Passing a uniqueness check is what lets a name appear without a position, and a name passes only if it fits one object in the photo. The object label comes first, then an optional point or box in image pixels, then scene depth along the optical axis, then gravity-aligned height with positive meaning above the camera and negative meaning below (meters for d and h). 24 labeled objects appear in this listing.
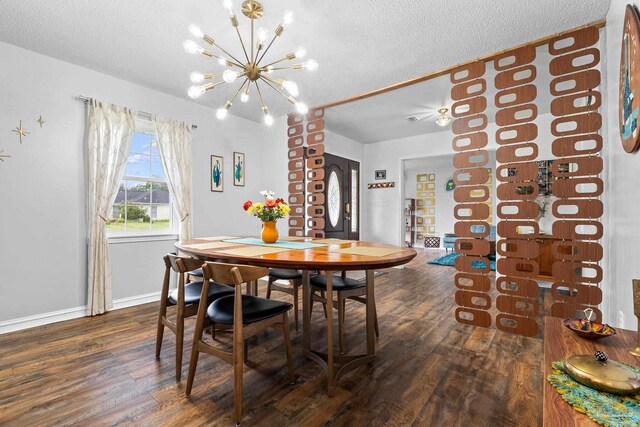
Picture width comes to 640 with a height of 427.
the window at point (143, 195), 3.49 +0.23
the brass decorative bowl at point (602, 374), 0.70 -0.40
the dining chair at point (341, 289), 2.22 -0.58
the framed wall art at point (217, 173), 4.24 +0.58
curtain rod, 3.10 +1.18
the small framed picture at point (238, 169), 4.51 +0.68
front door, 5.74 +0.32
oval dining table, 1.70 -0.28
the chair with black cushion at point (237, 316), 1.54 -0.59
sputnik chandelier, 1.97 +1.07
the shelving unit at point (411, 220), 9.98 -0.24
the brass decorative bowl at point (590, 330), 1.02 -0.41
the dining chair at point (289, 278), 2.70 -0.61
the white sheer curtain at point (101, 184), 3.09 +0.31
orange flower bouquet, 2.57 +0.01
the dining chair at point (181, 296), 1.80 -0.57
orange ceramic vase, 2.66 -0.17
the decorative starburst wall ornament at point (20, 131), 2.74 +0.76
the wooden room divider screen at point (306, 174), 4.29 +0.57
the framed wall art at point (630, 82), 1.35 +0.64
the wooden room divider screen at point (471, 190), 2.82 +0.22
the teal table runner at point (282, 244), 2.42 -0.27
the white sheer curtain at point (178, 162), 3.67 +0.65
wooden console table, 0.64 -0.44
